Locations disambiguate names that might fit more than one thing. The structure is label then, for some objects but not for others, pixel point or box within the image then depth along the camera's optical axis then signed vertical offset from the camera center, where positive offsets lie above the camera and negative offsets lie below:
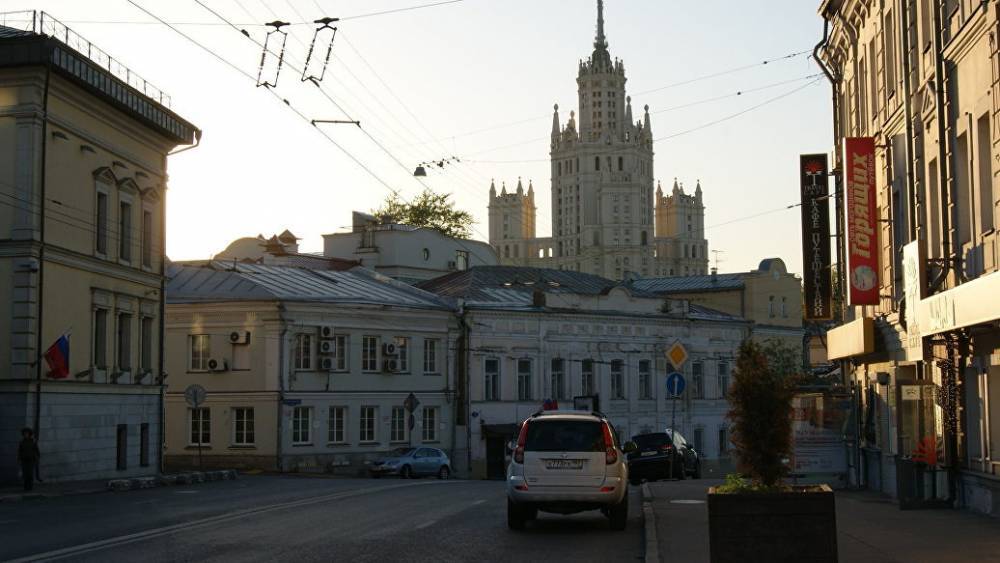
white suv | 19.73 -1.00
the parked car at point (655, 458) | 38.23 -1.59
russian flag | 35.31 +1.27
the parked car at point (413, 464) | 48.75 -2.18
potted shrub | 12.70 -0.98
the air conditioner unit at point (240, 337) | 52.56 +2.64
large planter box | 12.69 -1.19
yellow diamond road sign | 31.58 +1.07
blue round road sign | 31.01 +0.43
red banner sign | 26.88 +3.69
